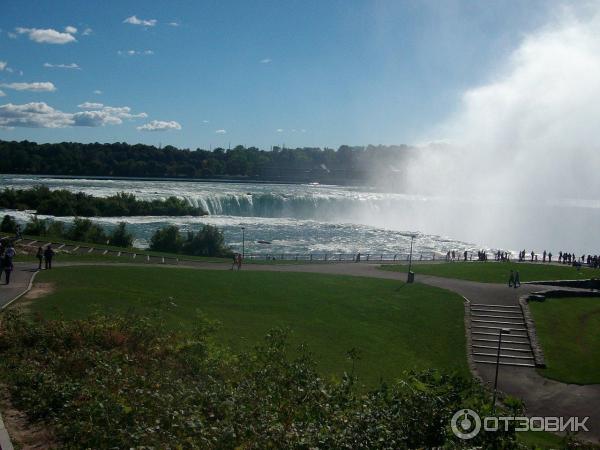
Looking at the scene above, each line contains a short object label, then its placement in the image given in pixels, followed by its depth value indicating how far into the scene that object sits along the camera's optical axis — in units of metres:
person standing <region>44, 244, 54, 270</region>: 23.58
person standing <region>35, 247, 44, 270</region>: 23.84
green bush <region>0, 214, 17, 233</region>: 37.84
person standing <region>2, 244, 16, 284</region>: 19.95
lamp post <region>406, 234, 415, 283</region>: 29.31
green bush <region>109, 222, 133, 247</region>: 41.59
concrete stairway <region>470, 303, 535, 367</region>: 20.81
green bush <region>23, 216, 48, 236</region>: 40.16
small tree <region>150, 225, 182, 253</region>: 42.25
